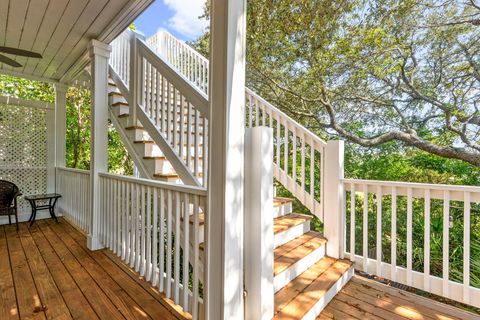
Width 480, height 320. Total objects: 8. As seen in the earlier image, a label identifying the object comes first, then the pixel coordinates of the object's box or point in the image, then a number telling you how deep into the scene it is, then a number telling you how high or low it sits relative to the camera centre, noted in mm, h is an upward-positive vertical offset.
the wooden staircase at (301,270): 1694 -986
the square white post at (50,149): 4656 +176
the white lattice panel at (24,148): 4203 +186
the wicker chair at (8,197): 3793 -626
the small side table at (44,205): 4118 -807
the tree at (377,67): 4340 +1936
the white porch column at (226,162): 1375 -18
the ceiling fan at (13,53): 2369 +1049
